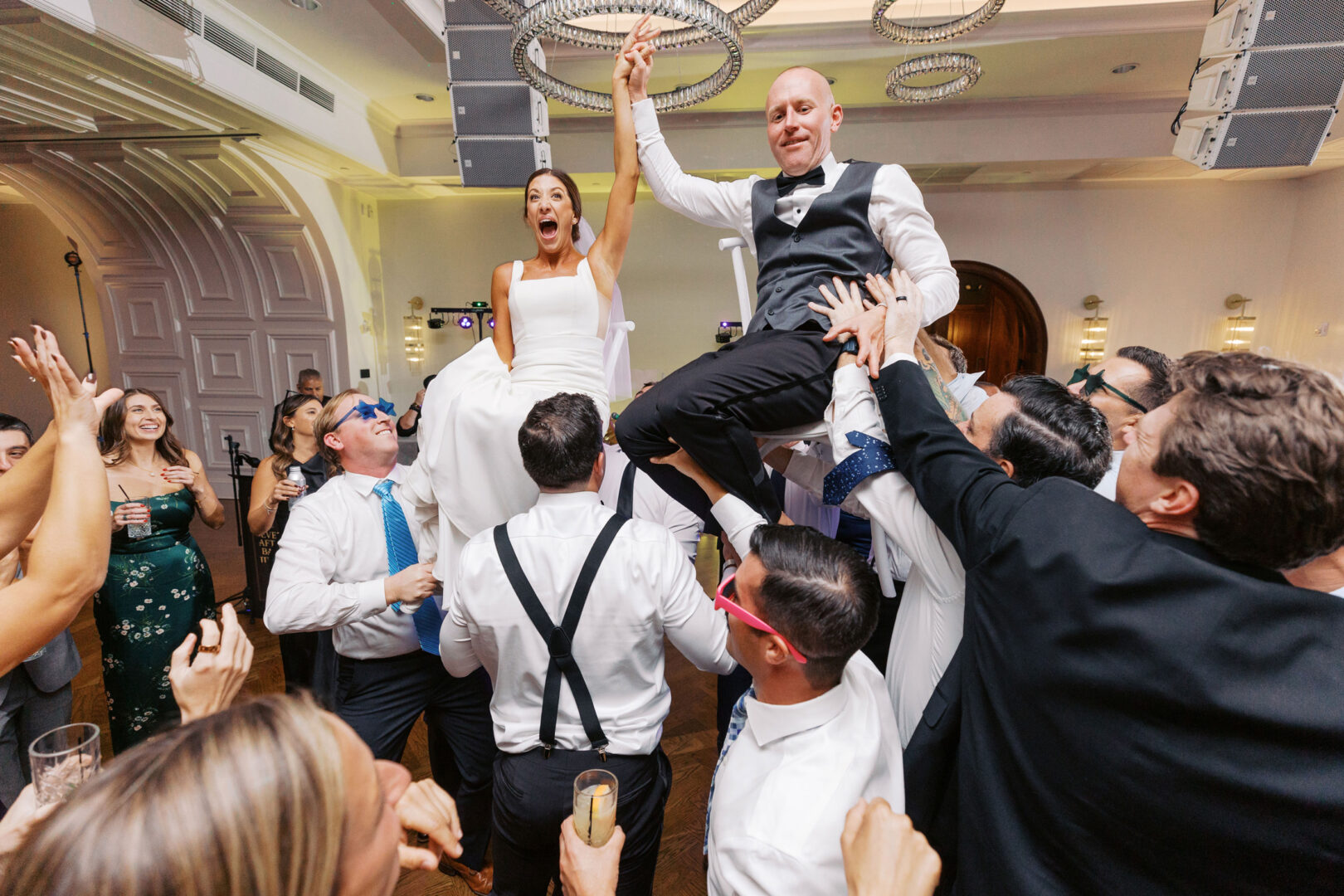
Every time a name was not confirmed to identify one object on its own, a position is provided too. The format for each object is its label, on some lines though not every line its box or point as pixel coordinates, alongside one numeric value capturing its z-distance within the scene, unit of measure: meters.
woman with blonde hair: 0.50
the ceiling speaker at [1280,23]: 3.65
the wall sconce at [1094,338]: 7.55
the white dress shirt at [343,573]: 1.84
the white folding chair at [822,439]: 1.47
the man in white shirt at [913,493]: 1.14
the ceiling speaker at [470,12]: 3.91
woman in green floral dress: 2.53
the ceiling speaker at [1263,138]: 4.03
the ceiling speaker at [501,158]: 4.20
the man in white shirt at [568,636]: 1.55
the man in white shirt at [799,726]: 0.95
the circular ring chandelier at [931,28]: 3.74
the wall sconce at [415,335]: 8.13
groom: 1.43
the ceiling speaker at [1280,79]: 3.80
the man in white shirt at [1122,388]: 1.96
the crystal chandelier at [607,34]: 3.18
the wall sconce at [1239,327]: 7.38
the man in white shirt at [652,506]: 2.54
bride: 1.76
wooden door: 7.71
